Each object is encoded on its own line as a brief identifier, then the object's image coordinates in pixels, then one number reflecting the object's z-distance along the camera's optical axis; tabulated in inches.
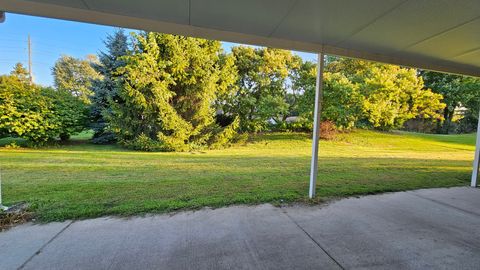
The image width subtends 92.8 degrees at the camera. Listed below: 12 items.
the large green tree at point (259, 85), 390.3
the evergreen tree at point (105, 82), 323.3
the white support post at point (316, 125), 125.3
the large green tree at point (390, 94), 381.7
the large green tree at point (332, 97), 375.6
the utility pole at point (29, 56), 709.3
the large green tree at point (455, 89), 477.1
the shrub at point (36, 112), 252.1
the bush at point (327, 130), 413.7
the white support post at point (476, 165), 161.3
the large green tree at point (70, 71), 1045.8
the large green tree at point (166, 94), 284.0
